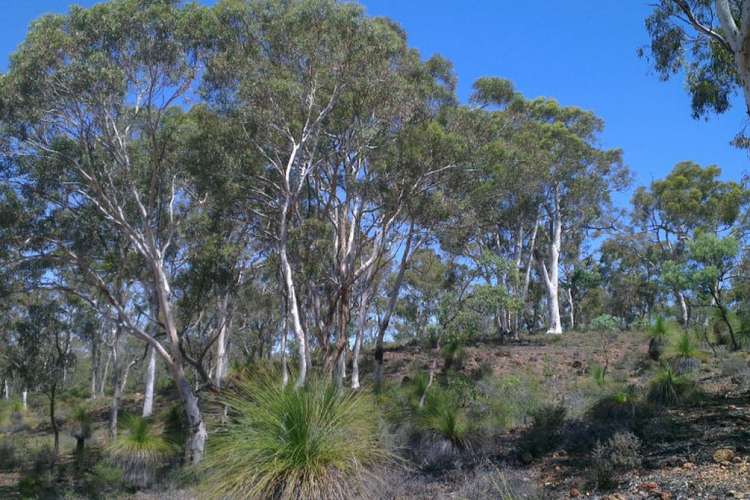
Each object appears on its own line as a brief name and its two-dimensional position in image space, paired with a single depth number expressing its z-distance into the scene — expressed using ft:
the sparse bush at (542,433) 40.19
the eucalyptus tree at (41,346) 79.66
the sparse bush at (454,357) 85.61
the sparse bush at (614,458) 29.27
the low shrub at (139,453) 58.44
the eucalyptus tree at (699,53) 43.09
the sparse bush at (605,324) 95.18
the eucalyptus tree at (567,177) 110.32
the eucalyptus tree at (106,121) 51.62
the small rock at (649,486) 26.43
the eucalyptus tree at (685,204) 124.36
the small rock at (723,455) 28.21
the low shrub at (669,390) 46.26
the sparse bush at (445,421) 42.34
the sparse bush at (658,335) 66.49
